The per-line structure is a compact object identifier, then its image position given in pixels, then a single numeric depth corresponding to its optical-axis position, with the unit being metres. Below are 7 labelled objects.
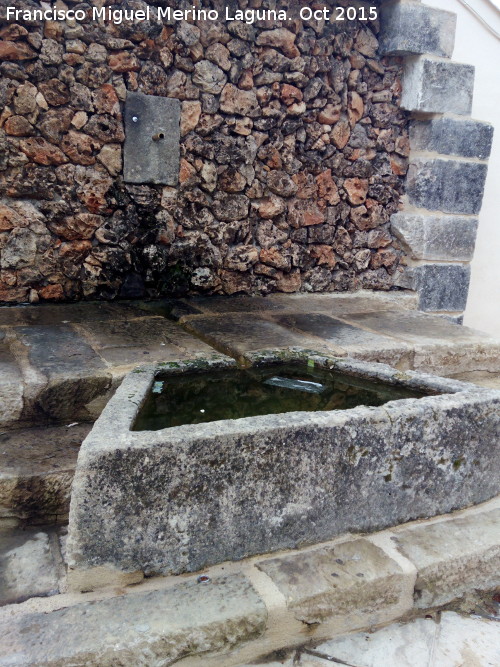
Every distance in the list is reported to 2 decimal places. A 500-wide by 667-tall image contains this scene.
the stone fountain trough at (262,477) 1.43
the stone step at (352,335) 2.60
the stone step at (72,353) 2.04
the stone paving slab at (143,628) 1.27
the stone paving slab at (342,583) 1.49
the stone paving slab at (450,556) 1.65
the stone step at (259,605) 1.31
